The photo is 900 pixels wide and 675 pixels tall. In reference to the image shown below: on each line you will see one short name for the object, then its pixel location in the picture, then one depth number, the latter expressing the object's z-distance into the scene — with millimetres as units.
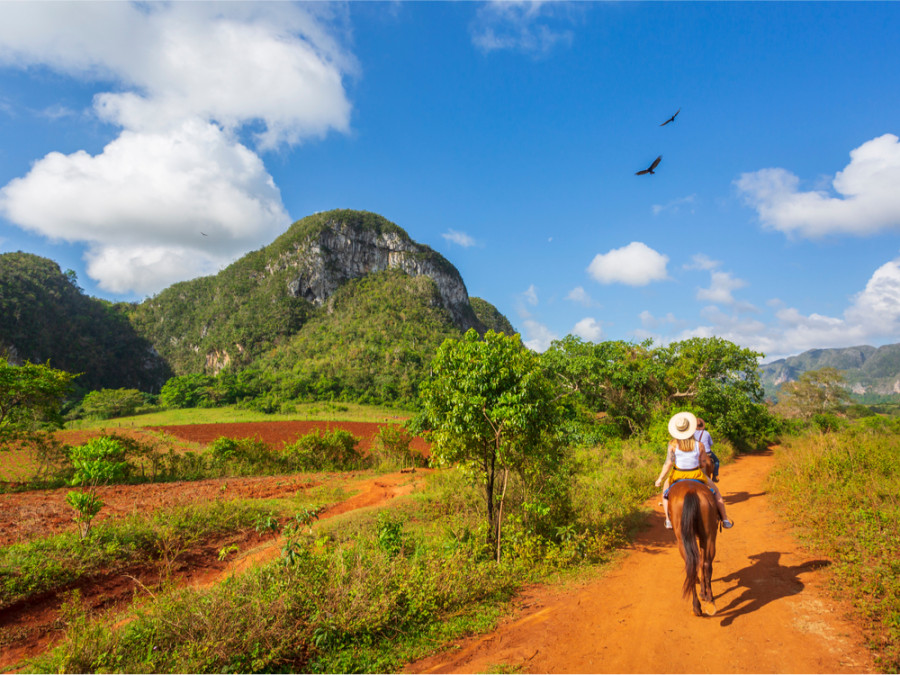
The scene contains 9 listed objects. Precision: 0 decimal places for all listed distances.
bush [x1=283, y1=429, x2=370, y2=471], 18688
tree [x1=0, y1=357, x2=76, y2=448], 13359
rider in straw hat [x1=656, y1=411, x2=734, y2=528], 5020
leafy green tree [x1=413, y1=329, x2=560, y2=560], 6454
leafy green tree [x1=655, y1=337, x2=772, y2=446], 18125
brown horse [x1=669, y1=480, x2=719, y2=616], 4523
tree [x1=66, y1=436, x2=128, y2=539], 7660
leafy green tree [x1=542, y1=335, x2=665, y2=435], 18312
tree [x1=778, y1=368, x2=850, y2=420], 31478
